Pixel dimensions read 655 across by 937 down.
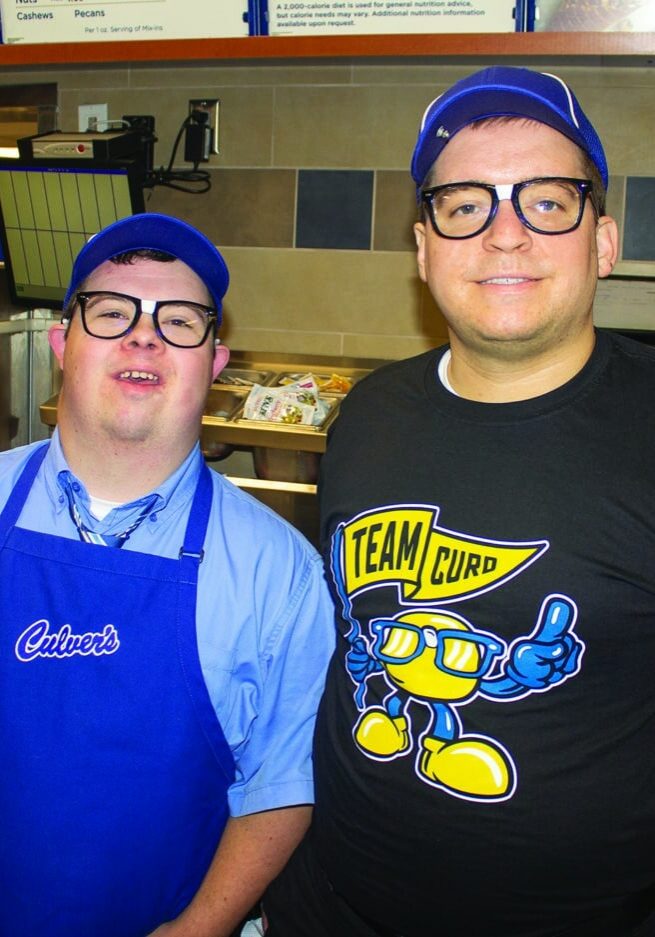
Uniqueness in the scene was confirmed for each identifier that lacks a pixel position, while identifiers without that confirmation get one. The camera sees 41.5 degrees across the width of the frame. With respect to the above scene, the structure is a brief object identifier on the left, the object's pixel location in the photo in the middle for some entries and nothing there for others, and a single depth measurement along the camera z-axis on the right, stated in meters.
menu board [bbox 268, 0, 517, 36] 2.12
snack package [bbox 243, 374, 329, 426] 2.29
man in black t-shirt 1.04
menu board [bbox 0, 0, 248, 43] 2.27
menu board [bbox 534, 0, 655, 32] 2.06
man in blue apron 1.12
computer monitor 2.57
